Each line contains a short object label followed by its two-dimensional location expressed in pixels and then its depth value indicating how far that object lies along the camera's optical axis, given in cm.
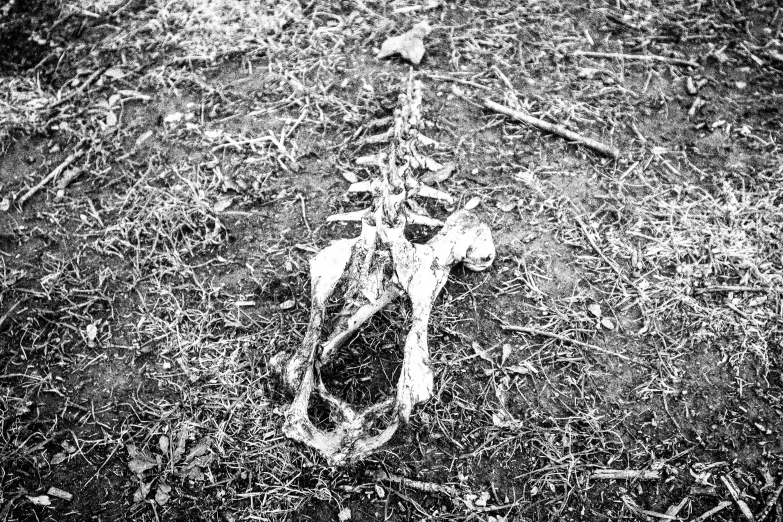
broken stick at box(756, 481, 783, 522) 231
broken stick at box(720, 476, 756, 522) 231
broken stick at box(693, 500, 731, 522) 231
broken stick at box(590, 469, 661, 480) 241
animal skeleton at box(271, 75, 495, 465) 204
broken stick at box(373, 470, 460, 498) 236
